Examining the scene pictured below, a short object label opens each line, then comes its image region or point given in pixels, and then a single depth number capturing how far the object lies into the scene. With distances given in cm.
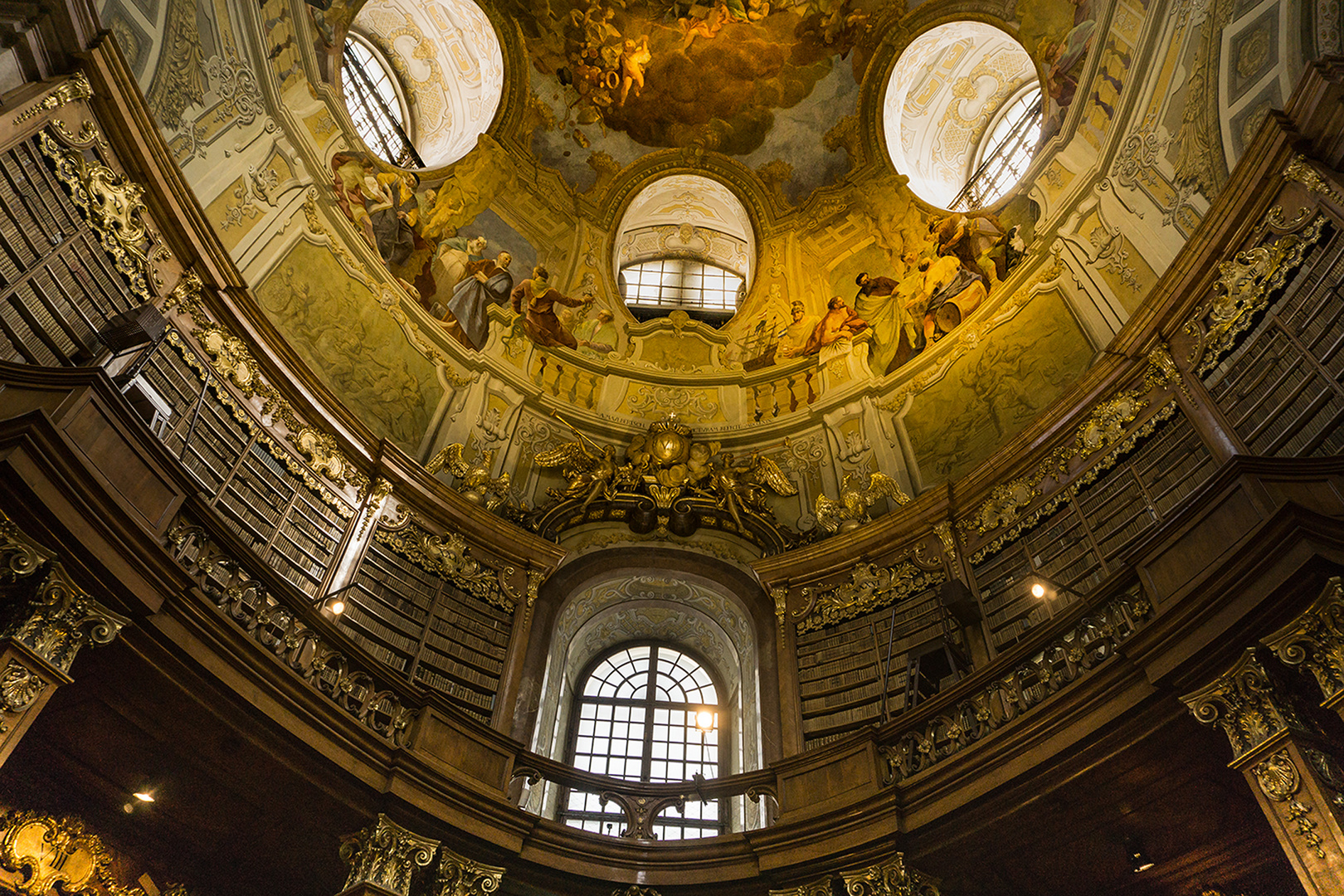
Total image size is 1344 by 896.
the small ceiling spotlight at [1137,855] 727
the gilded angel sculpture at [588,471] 1348
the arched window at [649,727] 1107
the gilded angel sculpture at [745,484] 1355
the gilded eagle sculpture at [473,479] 1242
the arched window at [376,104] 1431
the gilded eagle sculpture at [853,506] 1262
